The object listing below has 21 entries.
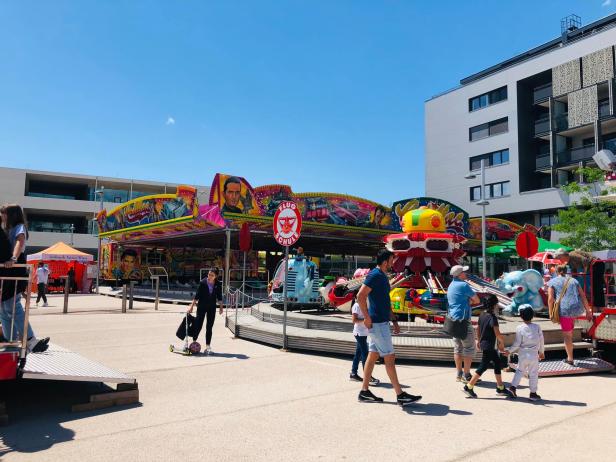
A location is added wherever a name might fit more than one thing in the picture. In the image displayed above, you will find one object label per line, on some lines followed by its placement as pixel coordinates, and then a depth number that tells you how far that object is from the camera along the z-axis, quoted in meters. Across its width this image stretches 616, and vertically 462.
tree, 23.08
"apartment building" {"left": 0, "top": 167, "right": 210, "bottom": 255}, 48.62
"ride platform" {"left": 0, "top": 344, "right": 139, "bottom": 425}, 5.22
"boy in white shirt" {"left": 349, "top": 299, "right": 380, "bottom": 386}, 7.02
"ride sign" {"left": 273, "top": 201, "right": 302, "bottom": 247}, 9.59
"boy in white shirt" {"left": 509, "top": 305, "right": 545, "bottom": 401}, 6.24
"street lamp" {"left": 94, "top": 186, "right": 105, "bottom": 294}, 32.06
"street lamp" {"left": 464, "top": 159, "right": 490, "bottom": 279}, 21.99
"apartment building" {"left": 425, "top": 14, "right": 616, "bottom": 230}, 34.66
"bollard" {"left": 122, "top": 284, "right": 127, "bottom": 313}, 17.64
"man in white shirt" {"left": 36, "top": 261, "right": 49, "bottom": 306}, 19.69
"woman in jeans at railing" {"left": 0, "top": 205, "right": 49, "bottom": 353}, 5.21
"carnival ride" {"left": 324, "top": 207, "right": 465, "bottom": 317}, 12.73
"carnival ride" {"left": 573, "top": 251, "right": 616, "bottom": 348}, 8.15
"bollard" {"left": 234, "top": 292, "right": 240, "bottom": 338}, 11.44
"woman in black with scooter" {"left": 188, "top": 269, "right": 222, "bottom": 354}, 9.07
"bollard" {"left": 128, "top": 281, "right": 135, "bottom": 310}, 19.76
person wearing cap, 6.78
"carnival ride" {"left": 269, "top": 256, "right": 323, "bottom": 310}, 14.61
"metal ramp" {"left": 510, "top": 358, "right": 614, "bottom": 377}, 7.58
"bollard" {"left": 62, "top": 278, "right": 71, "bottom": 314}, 17.28
